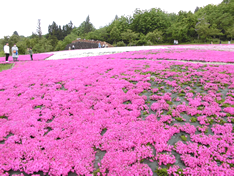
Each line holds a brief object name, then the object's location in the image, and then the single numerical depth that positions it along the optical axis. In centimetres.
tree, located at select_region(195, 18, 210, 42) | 6431
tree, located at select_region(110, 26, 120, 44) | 8999
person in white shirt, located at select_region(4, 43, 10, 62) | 2211
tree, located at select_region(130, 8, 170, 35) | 9412
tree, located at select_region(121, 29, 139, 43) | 8206
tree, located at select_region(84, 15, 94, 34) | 13469
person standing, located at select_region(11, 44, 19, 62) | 2394
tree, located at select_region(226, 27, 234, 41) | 6124
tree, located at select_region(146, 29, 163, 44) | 7444
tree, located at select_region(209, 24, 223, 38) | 6382
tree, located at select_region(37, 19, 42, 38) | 13088
